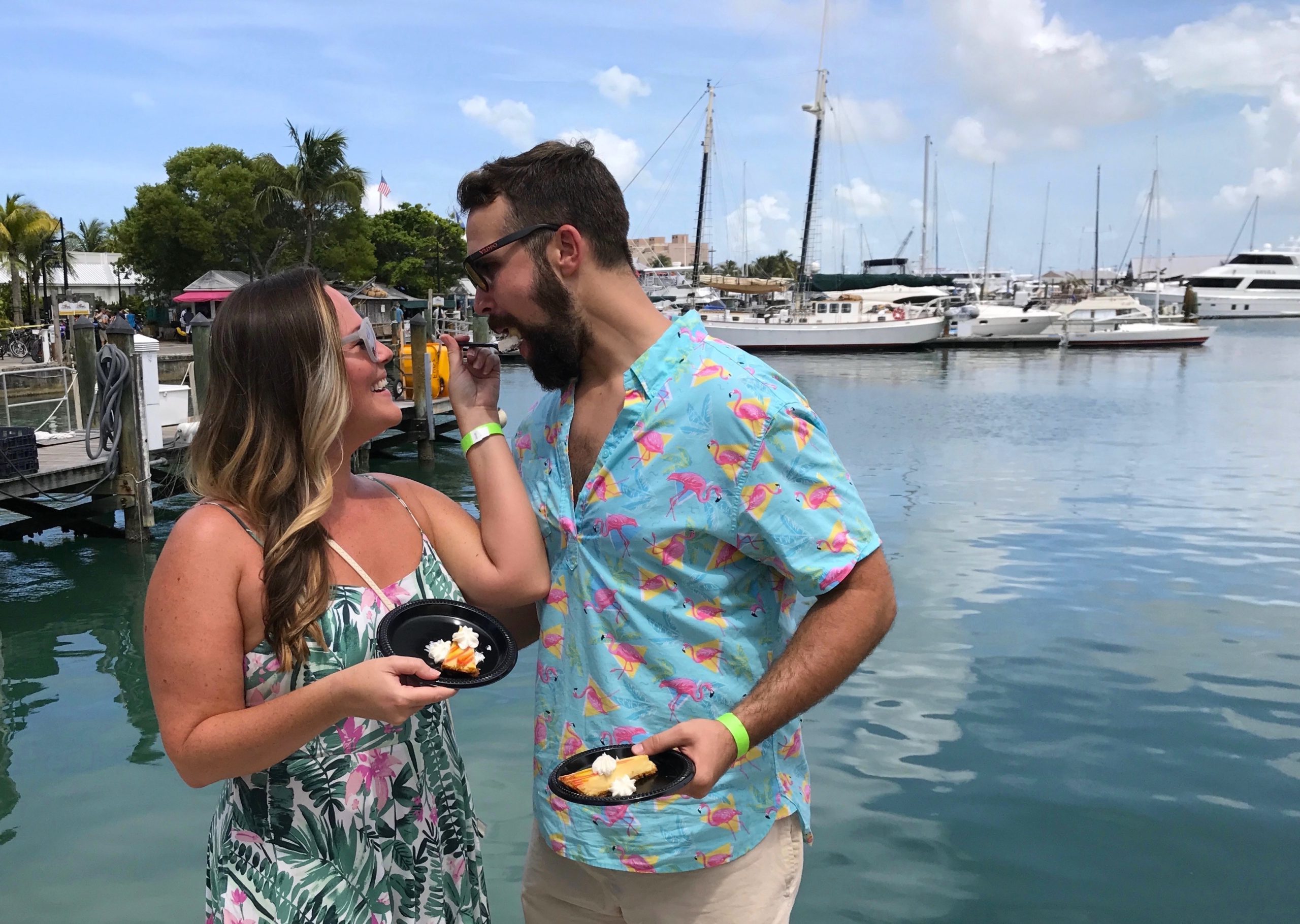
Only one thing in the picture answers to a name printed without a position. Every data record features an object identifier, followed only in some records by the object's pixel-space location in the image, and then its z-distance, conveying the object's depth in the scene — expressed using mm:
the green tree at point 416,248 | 61500
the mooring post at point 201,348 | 12922
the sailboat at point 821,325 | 50875
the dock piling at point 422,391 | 18734
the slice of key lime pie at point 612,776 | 1603
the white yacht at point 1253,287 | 87938
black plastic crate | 10727
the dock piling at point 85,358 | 12781
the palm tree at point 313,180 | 41469
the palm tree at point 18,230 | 38219
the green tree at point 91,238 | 71250
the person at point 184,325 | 32781
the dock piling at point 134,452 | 11578
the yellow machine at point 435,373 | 19875
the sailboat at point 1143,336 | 51250
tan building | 181375
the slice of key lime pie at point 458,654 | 1805
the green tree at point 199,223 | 44344
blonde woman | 1790
